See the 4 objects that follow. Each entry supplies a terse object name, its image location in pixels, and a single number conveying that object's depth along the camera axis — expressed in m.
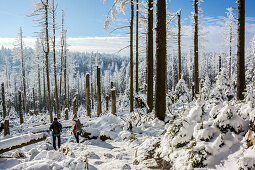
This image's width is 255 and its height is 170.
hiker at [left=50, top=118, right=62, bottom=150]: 8.56
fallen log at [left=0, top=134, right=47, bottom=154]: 5.98
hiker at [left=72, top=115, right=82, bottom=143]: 8.73
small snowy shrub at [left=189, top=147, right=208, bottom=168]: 3.20
